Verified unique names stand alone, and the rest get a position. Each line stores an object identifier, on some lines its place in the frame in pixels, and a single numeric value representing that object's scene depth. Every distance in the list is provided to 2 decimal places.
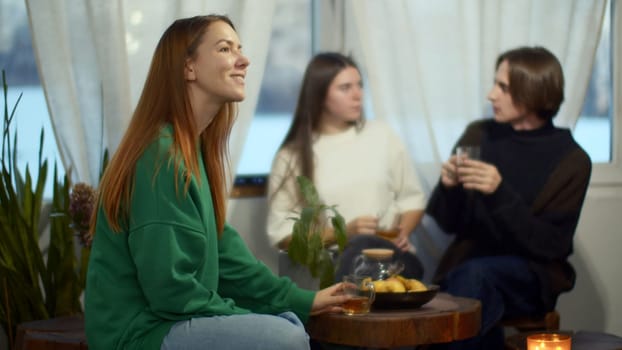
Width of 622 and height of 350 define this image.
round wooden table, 2.48
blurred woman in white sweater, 3.42
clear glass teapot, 2.78
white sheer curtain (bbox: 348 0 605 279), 3.81
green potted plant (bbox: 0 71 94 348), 2.87
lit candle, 2.57
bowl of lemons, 2.63
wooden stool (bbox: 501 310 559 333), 3.24
